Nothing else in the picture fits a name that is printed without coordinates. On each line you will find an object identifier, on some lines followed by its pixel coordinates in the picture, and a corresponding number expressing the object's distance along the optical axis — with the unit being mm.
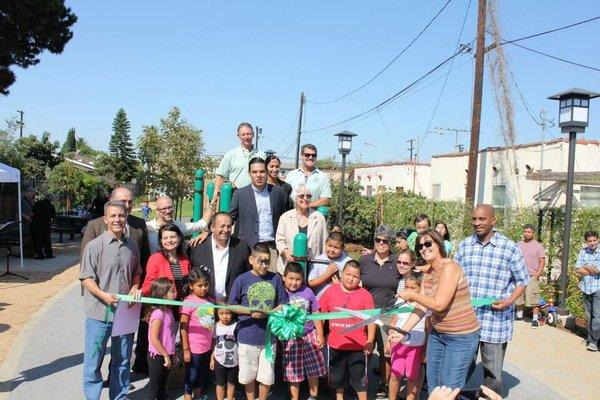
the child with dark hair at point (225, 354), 5117
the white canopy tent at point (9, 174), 12977
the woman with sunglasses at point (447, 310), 4082
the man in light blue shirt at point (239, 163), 6871
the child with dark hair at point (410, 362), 5281
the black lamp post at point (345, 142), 18047
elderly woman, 5609
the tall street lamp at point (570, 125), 9461
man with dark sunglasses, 6570
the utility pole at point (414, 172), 27909
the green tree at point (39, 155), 29712
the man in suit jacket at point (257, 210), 5840
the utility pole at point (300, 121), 38538
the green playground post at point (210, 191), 7648
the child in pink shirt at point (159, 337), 4910
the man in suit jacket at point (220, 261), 5316
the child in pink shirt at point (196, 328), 5098
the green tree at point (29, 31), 16406
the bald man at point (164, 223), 5410
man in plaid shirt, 5109
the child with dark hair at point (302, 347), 5195
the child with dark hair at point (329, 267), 5609
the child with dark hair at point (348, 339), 5277
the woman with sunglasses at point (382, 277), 5781
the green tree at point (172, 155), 27375
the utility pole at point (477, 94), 14992
